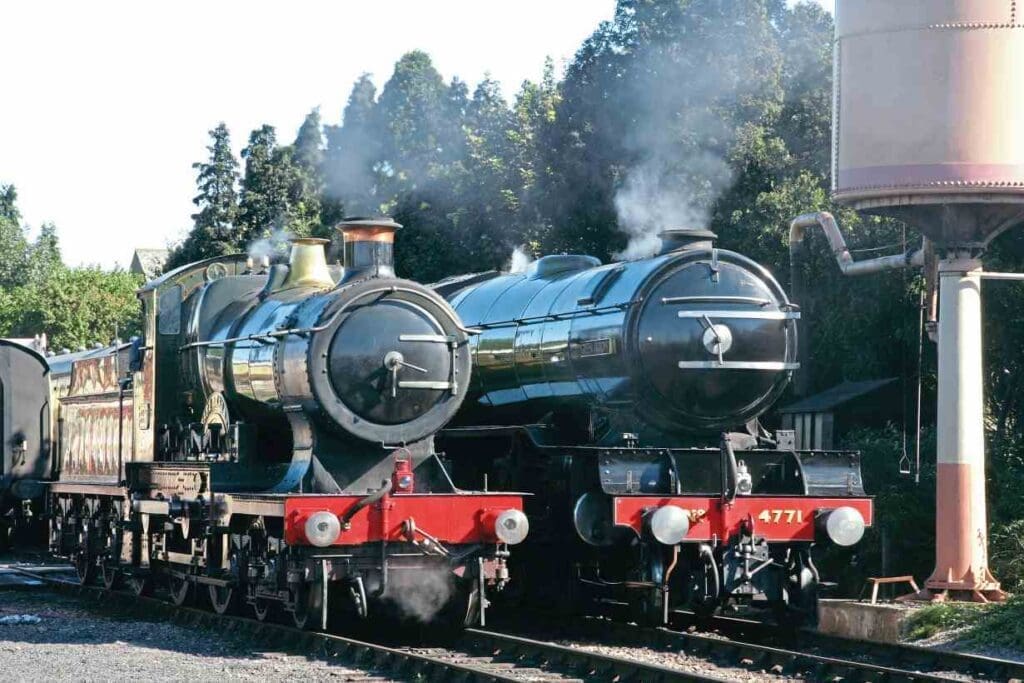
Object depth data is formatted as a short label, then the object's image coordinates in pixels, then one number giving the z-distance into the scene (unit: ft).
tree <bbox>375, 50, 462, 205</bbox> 194.39
